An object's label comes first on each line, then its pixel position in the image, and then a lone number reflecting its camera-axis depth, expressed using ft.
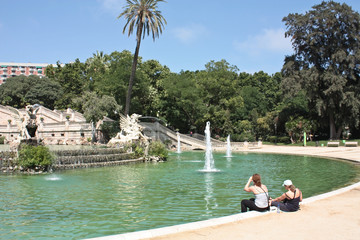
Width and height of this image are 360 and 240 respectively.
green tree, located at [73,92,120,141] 150.51
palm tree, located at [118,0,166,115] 131.54
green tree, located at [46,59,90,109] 232.53
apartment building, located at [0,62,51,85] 503.61
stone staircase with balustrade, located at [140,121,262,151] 147.13
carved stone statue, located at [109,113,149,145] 92.99
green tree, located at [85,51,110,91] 190.08
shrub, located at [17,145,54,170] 63.77
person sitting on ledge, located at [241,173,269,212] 28.04
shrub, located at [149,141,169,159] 91.86
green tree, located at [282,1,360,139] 146.82
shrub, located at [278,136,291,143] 169.89
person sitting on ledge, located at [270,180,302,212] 28.55
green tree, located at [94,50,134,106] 157.89
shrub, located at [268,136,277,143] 176.24
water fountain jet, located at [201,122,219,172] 69.31
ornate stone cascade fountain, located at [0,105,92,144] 167.53
